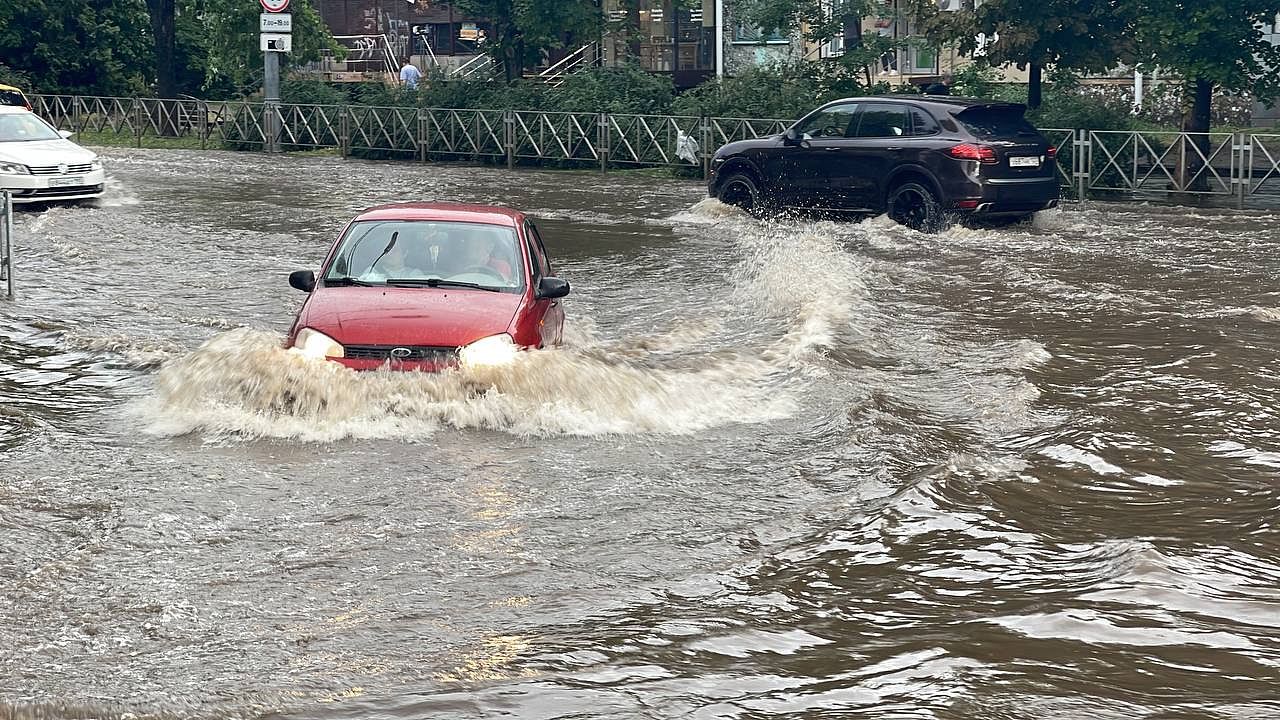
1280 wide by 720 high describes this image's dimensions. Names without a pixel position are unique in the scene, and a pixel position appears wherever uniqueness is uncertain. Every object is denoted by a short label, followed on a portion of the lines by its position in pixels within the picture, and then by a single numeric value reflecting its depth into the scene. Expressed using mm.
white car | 23500
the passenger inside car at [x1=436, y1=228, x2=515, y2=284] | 10852
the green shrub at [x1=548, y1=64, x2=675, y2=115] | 32656
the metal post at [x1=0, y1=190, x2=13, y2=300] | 14936
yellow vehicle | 32375
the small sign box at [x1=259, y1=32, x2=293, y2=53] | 36000
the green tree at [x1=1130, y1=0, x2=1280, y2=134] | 24719
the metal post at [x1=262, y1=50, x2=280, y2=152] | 36938
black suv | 20016
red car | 9867
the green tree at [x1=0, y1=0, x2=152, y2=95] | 47969
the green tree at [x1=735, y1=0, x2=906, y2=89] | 31812
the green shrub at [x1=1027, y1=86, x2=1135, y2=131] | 26234
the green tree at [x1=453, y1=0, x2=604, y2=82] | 36469
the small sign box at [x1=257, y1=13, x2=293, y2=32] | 36000
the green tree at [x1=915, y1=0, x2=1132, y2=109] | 26406
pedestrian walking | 43219
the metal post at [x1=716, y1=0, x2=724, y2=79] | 41000
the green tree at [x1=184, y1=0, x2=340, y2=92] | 41156
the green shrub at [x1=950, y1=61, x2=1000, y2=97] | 32156
